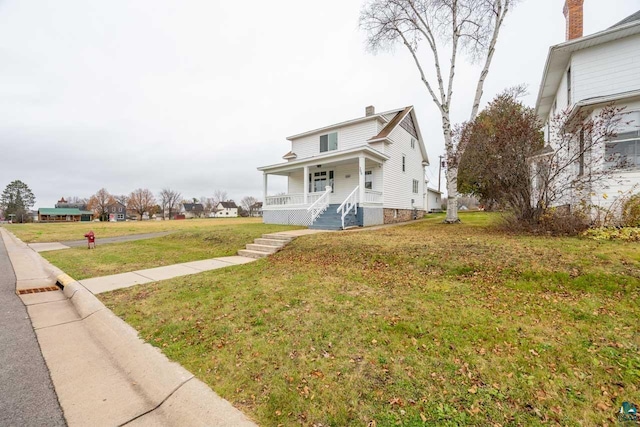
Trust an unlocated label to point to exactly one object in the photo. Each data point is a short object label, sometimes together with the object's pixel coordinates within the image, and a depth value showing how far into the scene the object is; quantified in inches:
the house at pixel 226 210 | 4183.1
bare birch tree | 514.3
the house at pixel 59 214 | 3230.8
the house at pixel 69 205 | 3850.9
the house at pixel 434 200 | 1358.3
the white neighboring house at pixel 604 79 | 335.6
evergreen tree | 2856.8
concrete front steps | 347.3
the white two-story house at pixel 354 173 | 543.2
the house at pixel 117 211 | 3548.7
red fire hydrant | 443.2
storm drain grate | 227.2
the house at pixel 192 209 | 3828.7
